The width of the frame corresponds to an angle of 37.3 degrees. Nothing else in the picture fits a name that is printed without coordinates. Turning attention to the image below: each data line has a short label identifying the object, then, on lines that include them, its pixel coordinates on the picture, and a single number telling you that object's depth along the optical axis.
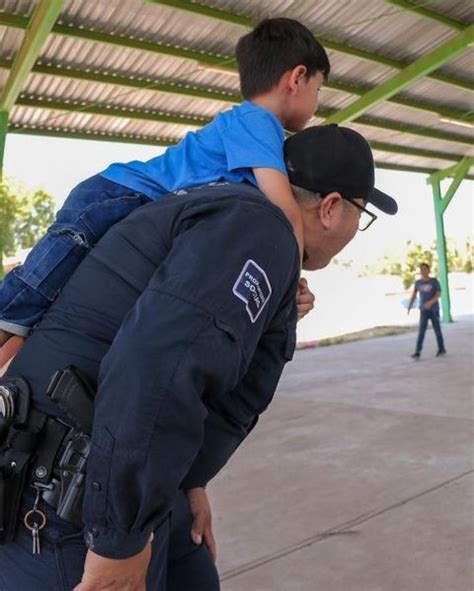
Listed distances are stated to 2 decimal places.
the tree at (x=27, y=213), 23.44
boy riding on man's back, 1.32
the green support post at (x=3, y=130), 8.80
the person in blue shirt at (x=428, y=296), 11.15
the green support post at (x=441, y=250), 17.06
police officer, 0.99
